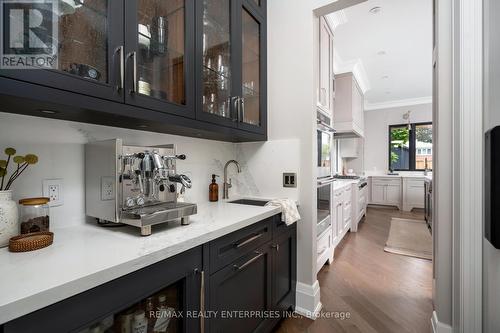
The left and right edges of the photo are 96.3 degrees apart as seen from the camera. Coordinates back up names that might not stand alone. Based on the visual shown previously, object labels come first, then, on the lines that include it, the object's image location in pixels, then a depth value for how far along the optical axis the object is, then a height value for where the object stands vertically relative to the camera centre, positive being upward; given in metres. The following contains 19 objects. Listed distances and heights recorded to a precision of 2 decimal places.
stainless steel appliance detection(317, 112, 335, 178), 2.31 +0.24
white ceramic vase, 0.76 -0.18
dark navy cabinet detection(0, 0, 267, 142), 0.80 +0.47
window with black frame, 5.96 +0.50
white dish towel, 1.54 -0.31
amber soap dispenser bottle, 1.79 -0.21
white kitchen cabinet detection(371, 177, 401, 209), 5.79 -0.68
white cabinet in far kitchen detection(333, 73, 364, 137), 3.87 +1.07
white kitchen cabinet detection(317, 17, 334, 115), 2.31 +1.09
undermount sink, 1.71 -0.29
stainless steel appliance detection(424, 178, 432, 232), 4.12 -0.72
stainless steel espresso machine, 0.92 -0.08
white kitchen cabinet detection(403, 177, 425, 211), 5.46 -0.69
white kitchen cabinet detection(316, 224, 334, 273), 2.28 -0.92
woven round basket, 0.72 -0.25
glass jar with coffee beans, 0.83 -0.19
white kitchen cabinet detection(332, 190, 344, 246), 2.84 -0.67
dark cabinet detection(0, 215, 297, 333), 0.59 -0.50
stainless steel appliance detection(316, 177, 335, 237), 2.17 -0.41
